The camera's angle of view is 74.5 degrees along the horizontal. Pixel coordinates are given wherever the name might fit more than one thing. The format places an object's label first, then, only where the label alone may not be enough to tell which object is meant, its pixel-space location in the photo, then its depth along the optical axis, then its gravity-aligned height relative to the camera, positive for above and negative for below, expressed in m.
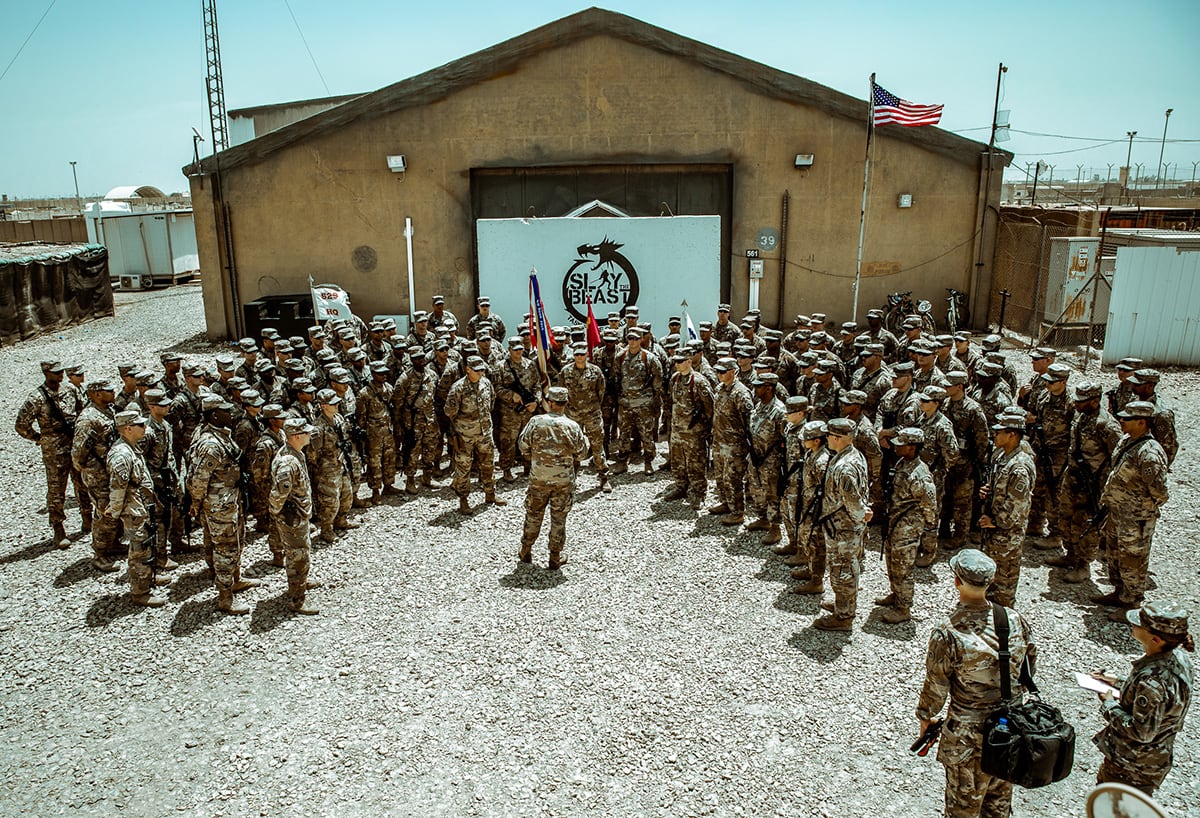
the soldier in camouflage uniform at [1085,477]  8.26 -2.41
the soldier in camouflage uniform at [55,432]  9.38 -2.17
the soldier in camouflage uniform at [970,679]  4.63 -2.53
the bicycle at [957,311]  19.08 -1.55
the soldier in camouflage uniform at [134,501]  7.75 -2.45
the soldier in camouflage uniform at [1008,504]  7.18 -2.31
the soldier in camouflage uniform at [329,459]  8.95 -2.37
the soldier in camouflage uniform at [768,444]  9.15 -2.25
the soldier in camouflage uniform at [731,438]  9.64 -2.31
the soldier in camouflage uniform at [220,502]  7.77 -2.48
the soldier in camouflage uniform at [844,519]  7.13 -2.43
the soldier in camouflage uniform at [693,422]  10.37 -2.26
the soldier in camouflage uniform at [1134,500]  7.34 -2.35
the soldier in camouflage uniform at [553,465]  8.48 -2.30
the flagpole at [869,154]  16.58 +2.12
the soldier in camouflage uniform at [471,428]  10.40 -2.34
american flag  16.48 +2.82
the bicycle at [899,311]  18.62 -1.48
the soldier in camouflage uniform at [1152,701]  4.46 -2.54
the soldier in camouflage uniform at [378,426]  10.55 -2.35
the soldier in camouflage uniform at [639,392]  11.49 -2.07
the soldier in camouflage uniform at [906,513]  7.22 -2.41
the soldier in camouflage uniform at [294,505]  7.52 -2.43
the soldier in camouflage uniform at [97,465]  8.47 -2.28
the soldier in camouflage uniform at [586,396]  11.45 -2.12
